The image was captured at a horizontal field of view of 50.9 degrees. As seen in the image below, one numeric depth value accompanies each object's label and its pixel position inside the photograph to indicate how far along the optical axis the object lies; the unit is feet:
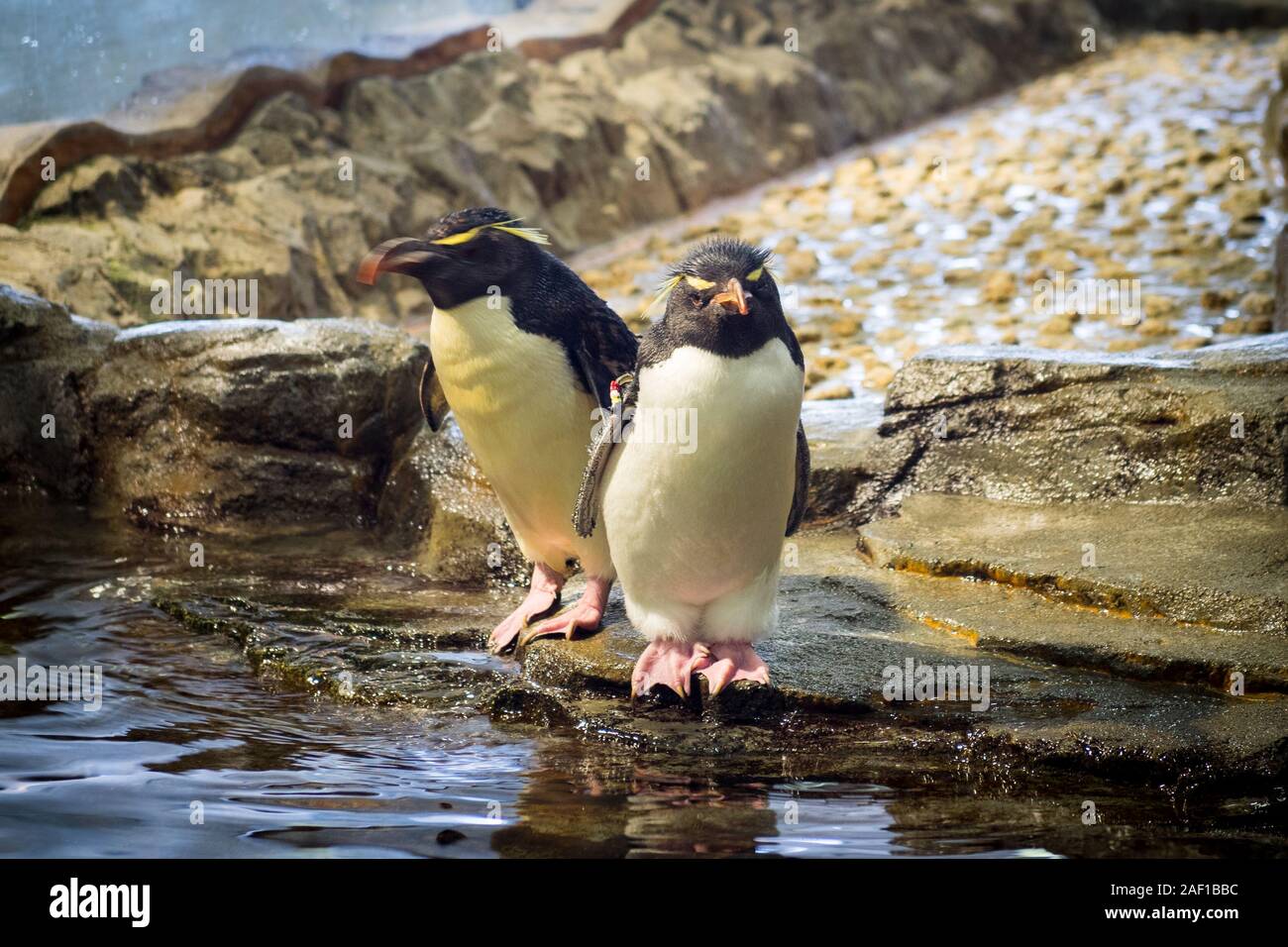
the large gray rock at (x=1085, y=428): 14.21
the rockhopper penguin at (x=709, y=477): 10.18
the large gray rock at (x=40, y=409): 17.61
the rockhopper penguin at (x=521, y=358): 11.92
